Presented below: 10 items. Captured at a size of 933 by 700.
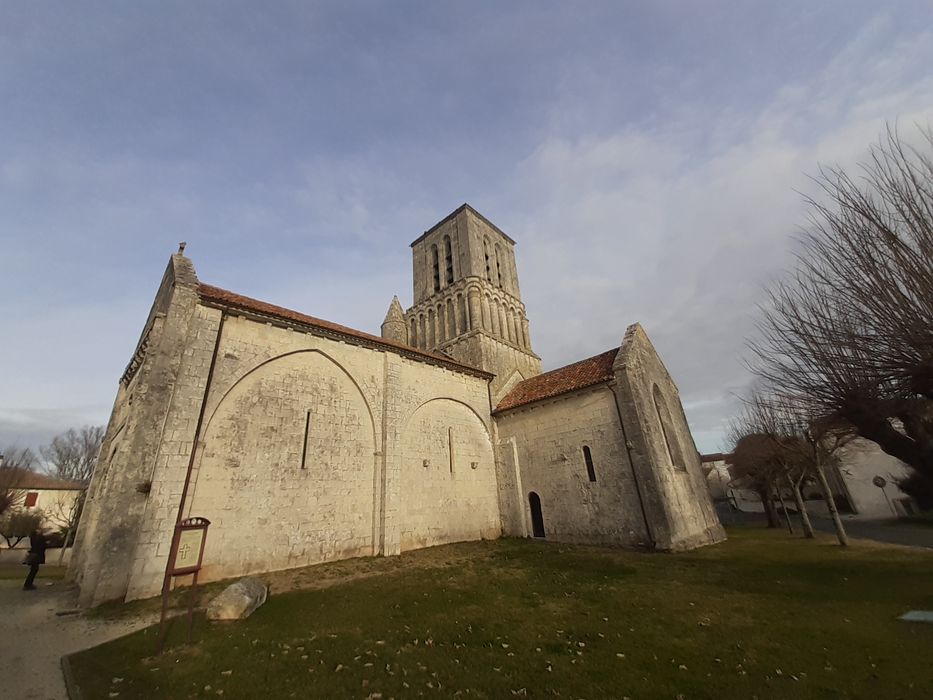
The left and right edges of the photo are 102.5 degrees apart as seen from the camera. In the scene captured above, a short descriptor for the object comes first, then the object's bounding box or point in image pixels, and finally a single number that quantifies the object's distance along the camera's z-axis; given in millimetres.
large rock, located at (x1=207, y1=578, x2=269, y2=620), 8125
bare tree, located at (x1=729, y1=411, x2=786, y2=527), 22703
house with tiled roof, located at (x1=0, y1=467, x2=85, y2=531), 34344
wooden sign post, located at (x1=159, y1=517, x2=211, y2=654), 6852
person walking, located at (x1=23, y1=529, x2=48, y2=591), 11883
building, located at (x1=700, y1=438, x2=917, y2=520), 29812
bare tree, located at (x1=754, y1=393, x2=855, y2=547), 16062
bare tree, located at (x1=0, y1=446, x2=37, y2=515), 28531
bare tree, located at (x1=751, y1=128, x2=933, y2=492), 6098
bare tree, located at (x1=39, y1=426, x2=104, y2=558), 41562
